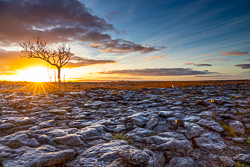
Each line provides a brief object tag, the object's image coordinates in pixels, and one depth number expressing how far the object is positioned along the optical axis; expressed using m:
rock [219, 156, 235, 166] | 4.65
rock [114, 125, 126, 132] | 8.15
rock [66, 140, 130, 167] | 4.71
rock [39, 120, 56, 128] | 8.43
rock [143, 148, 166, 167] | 4.63
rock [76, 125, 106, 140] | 6.94
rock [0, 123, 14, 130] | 7.89
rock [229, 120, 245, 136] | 7.11
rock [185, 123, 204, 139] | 6.72
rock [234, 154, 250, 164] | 4.69
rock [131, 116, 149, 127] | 8.76
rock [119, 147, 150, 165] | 4.40
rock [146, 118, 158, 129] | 8.25
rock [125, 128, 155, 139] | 6.96
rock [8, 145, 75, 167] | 4.40
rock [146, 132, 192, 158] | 5.34
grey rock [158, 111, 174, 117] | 10.24
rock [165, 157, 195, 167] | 4.74
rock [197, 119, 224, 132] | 7.20
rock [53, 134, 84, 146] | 6.10
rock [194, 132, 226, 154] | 5.68
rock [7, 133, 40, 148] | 5.66
